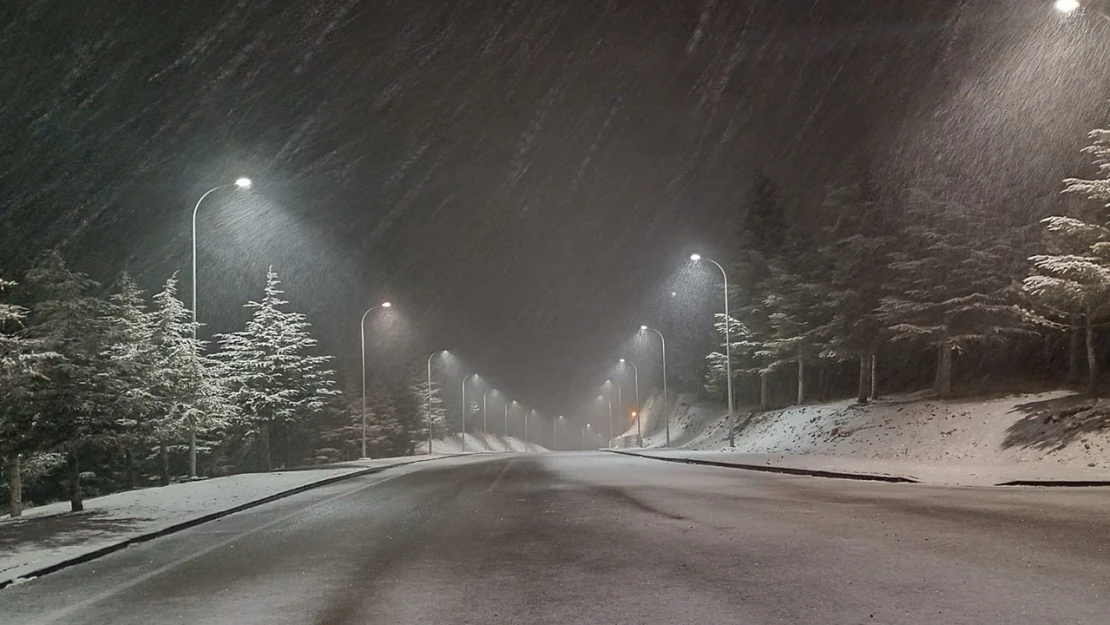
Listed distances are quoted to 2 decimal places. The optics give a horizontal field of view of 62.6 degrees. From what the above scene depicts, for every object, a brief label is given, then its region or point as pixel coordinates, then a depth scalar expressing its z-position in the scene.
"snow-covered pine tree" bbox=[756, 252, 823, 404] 50.59
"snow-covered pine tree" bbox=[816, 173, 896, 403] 41.75
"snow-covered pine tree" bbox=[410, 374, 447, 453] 93.88
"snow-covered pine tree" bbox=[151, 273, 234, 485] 26.00
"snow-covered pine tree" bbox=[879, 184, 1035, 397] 33.88
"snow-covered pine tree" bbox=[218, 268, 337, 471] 38.56
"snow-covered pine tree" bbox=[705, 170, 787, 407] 59.50
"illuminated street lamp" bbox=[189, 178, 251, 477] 29.27
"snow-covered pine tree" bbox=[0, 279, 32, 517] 14.12
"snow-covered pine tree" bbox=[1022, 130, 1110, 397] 22.47
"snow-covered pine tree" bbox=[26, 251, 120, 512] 16.56
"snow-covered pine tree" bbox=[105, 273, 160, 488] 17.53
